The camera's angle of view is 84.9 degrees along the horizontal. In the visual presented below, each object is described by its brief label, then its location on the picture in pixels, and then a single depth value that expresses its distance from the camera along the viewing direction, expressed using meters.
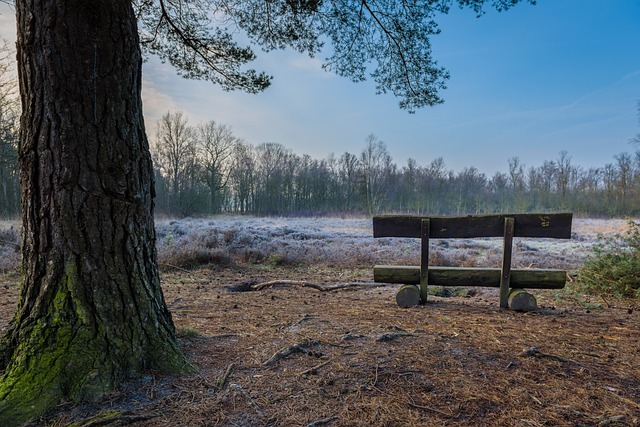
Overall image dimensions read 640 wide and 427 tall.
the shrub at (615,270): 6.04
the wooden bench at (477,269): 4.88
